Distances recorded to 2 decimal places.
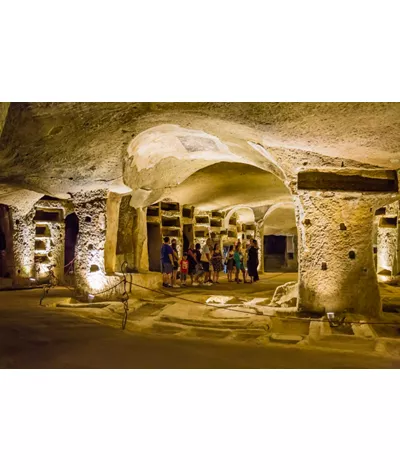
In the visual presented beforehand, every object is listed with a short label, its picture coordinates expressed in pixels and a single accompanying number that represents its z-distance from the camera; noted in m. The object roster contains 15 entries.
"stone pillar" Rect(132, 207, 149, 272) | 9.19
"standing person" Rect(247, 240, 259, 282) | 10.54
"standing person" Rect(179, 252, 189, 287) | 11.07
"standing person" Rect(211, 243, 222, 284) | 11.86
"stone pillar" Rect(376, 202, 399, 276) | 11.56
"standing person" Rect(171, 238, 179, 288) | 10.61
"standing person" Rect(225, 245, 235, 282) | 12.26
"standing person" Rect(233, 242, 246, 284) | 11.79
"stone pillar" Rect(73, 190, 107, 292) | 8.15
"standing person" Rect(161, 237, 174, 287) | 9.69
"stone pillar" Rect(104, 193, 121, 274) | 8.20
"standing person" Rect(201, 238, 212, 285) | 11.62
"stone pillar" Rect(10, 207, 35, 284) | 11.76
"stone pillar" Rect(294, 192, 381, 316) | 6.33
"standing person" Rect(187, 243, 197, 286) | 11.25
